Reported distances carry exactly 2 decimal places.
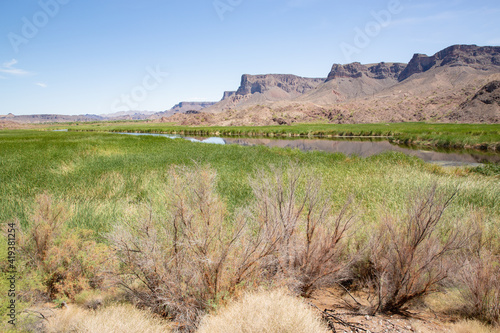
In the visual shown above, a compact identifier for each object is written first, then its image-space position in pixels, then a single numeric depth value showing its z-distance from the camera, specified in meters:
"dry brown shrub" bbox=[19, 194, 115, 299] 4.96
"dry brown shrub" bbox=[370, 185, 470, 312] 4.58
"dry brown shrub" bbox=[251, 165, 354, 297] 4.79
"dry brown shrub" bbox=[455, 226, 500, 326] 4.00
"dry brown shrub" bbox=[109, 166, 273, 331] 4.05
